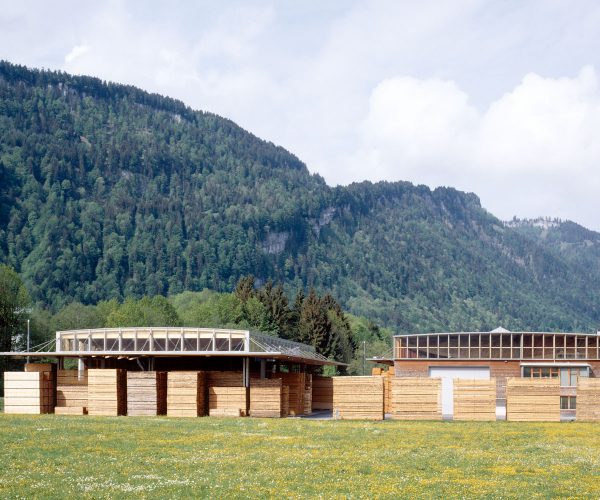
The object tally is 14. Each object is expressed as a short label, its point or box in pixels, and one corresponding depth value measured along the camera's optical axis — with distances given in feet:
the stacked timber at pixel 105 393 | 153.79
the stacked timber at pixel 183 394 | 153.89
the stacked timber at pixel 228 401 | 159.12
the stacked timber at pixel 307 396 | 183.99
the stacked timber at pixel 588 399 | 152.35
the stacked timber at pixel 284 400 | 162.76
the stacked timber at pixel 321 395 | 209.97
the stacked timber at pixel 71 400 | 159.84
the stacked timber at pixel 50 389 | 161.79
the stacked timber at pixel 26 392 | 158.92
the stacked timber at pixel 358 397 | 156.04
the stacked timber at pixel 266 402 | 160.45
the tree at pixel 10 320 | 304.71
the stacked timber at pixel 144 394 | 153.99
